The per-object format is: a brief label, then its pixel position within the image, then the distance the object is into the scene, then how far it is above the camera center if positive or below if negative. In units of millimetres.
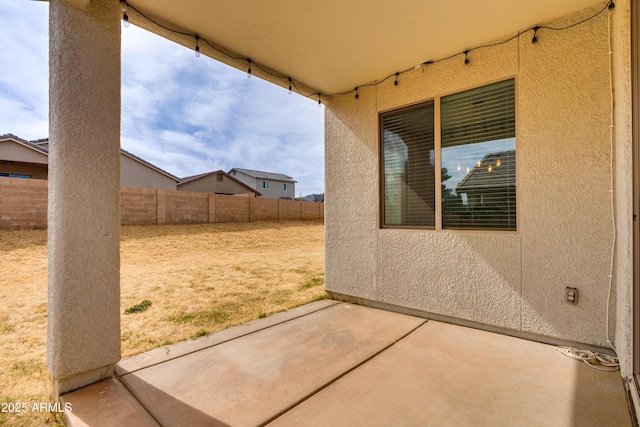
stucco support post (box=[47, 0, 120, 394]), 1872 +156
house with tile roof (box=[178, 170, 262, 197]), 23905 +2808
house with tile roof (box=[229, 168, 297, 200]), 32812 +3994
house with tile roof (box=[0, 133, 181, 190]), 12719 +2728
